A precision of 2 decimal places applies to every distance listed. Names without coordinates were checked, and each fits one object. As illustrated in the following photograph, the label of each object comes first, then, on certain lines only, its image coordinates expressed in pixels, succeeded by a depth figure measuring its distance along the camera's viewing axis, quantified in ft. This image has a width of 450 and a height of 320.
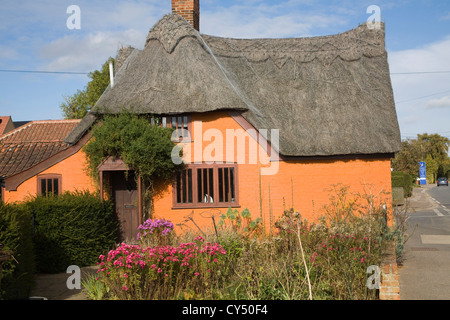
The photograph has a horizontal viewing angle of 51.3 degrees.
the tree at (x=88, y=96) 111.14
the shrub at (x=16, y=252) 24.49
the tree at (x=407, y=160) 156.87
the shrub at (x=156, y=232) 35.16
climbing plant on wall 40.01
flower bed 22.61
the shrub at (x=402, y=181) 105.27
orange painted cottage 42.57
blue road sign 223.79
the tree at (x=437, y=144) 278.05
